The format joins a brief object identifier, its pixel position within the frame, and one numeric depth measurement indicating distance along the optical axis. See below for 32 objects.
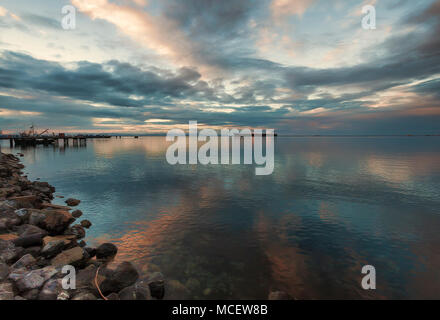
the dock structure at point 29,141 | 127.69
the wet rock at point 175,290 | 9.16
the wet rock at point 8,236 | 11.34
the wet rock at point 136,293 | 8.43
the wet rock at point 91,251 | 11.98
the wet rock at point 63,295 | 7.61
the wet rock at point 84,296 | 7.56
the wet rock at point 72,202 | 21.02
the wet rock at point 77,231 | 14.15
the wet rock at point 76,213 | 18.02
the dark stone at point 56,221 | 13.59
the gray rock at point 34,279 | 7.82
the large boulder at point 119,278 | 8.91
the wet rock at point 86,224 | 15.98
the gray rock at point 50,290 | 7.63
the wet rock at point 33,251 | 10.64
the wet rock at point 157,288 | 8.95
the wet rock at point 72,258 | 10.05
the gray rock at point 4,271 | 8.21
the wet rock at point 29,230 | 11.88
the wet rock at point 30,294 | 7.56
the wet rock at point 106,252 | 11.91
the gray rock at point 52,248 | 10.70
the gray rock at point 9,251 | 9.84
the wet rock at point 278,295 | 8.64
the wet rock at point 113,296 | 8.28
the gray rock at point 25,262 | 9.19
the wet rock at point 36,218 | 13.72
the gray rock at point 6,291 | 7.11
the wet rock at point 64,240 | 11.64
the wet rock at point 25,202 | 15.79
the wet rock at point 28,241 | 11.17
